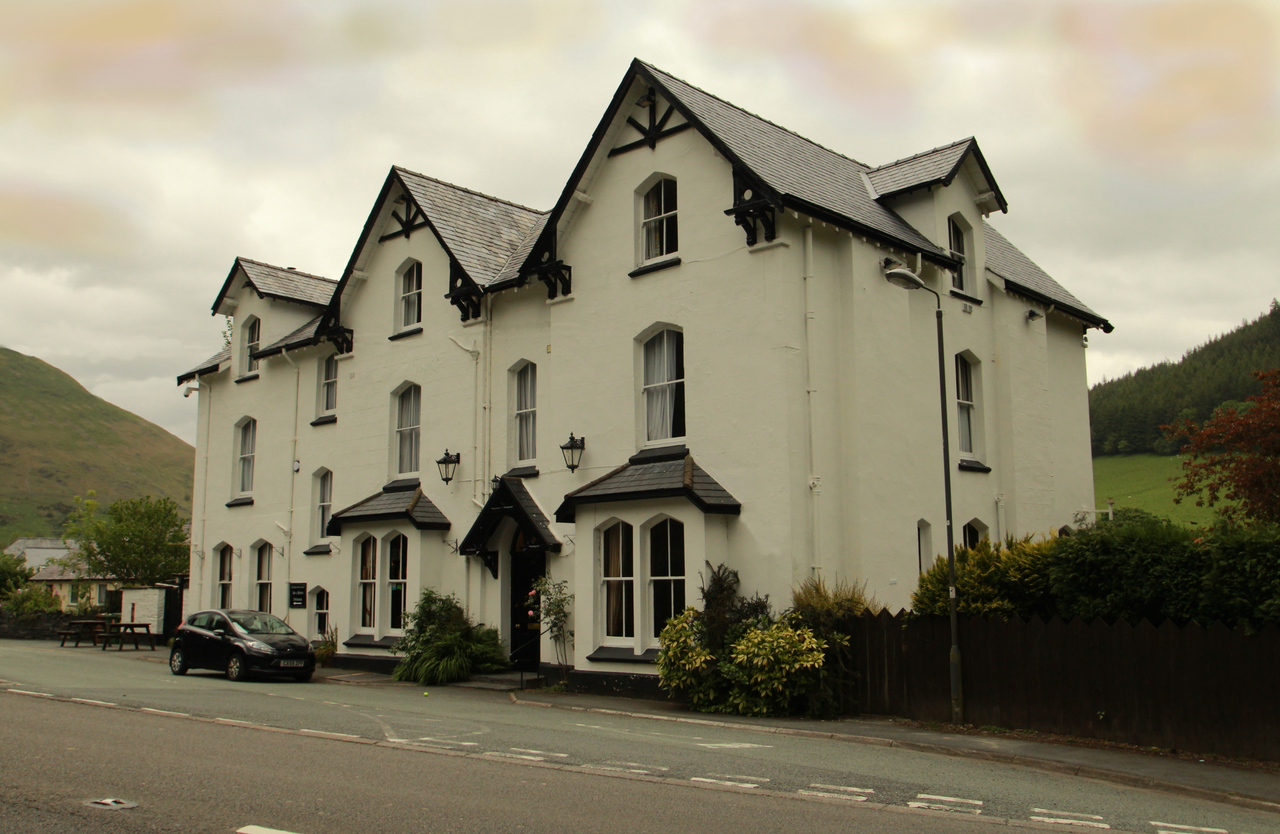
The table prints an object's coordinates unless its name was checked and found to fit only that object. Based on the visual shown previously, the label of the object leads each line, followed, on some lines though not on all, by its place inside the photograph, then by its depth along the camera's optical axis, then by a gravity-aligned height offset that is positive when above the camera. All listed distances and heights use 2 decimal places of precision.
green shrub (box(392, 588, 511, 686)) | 20.06 -1.47
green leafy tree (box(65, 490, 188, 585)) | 45.31 +1.33
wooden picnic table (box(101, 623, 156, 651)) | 30.56 -1.79
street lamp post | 13.83 -0.28
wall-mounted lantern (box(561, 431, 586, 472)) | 19.19 +2.25
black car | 20.11 -1.47
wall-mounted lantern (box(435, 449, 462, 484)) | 21.78 +2.28
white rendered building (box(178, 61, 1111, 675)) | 16.80 +3.52
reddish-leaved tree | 19.98 +2.26
